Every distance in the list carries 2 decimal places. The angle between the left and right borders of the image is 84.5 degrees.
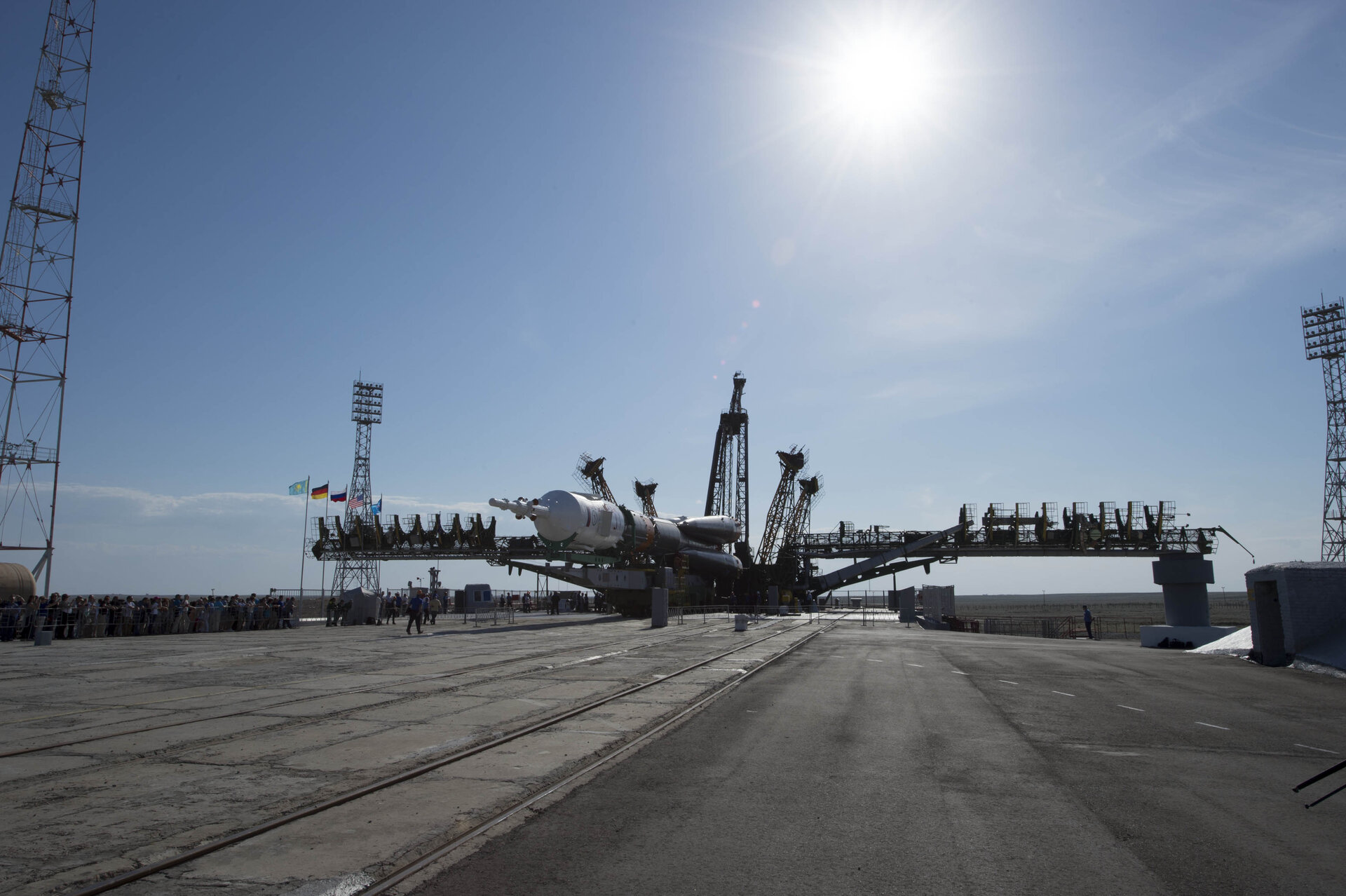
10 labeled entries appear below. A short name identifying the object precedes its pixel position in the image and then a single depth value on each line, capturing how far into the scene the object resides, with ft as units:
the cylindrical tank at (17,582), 100.99
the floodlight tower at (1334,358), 175.01
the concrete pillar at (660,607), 121.29
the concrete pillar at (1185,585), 201.16
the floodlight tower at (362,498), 222.89
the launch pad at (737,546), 152.76
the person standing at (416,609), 100.89
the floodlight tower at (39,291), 122.42
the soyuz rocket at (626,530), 119.24
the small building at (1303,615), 66.18
